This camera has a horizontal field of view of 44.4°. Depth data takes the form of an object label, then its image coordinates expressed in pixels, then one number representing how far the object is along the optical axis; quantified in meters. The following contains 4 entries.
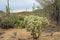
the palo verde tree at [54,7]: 8.09
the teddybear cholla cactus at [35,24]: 5.49
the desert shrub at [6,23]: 7.86
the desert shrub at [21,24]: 7.63
